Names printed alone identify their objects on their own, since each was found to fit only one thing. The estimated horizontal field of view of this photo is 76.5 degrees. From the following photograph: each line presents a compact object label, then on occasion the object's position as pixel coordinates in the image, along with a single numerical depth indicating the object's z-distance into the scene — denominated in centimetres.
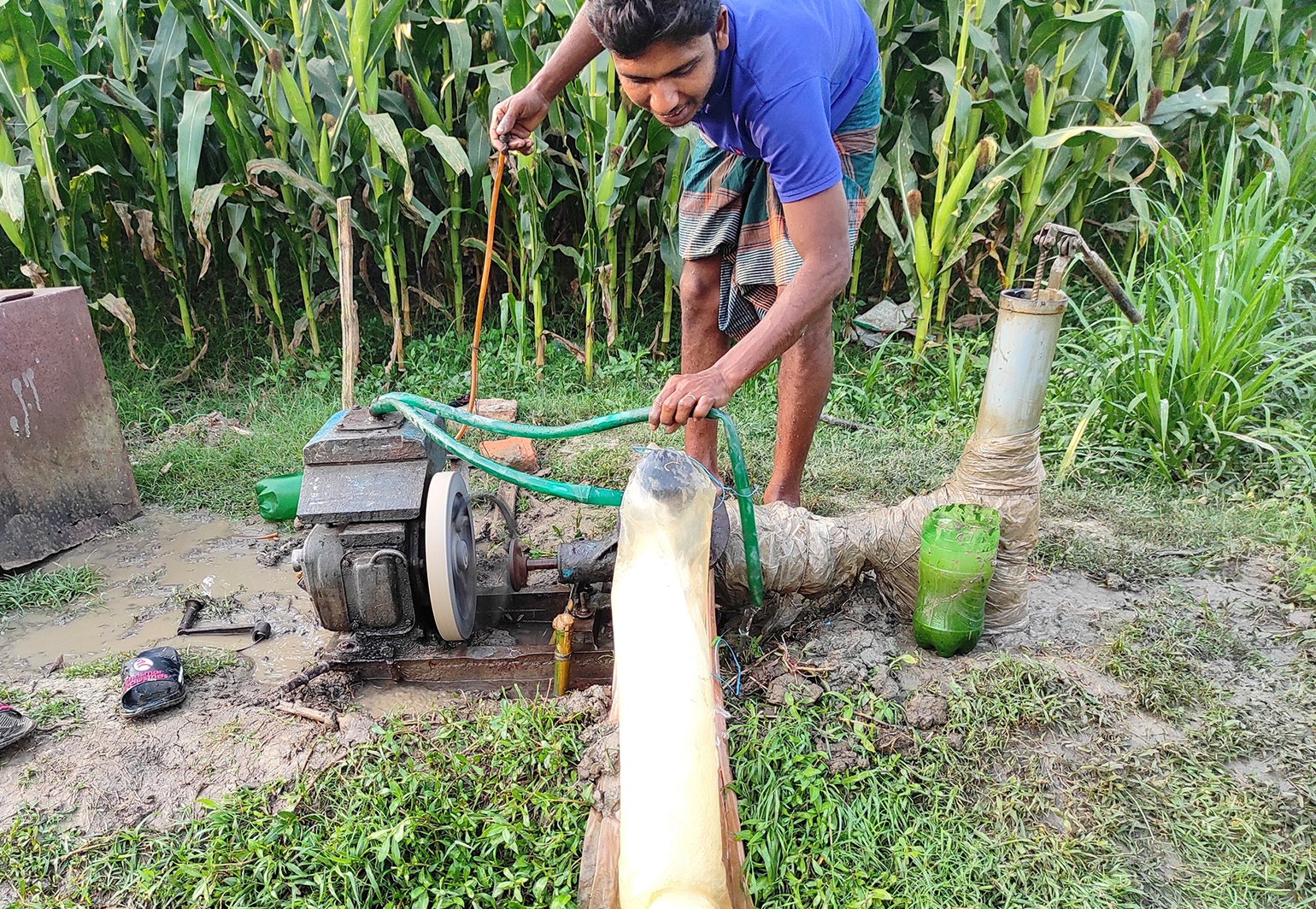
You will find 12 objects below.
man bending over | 190
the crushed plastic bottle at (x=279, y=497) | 346
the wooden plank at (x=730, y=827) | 158
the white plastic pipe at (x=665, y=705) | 144
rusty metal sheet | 322
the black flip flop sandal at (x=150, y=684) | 235
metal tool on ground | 283
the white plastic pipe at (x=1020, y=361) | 222
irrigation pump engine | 238
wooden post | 339
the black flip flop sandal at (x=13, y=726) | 218
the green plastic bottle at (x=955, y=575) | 223
